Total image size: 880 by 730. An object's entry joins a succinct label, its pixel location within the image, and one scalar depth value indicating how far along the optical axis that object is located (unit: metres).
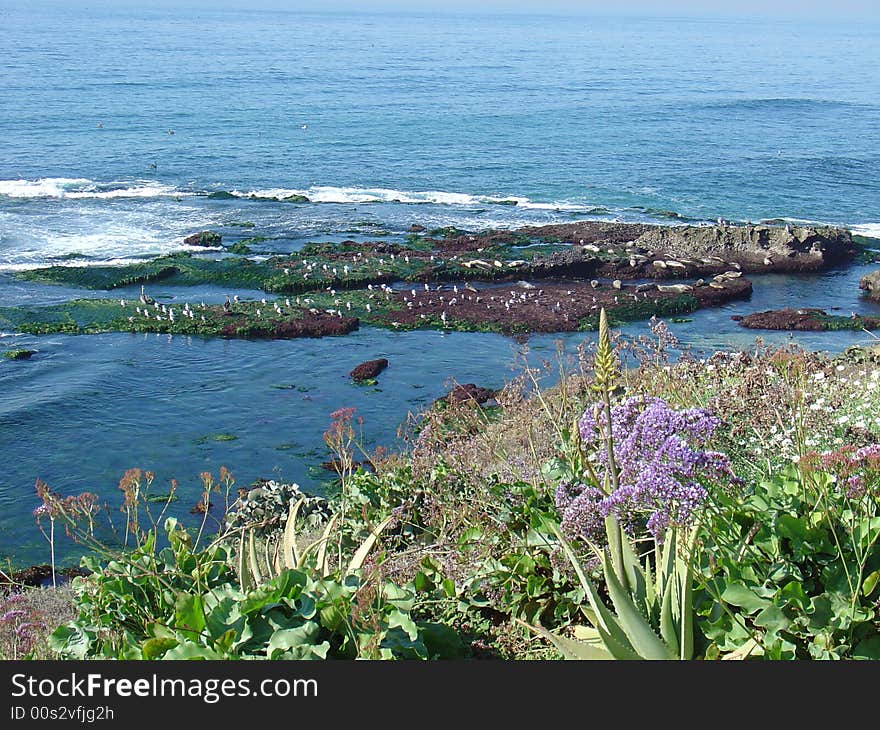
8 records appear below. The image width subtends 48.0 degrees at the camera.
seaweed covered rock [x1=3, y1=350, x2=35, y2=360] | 22.58
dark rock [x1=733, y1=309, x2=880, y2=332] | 25.67
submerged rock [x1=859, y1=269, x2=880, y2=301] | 28.55
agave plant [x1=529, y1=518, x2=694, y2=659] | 5.11
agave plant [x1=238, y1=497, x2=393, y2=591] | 6.19
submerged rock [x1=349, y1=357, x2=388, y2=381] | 21.50
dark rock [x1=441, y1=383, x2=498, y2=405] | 19.08
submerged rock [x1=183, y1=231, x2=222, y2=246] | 33.12
